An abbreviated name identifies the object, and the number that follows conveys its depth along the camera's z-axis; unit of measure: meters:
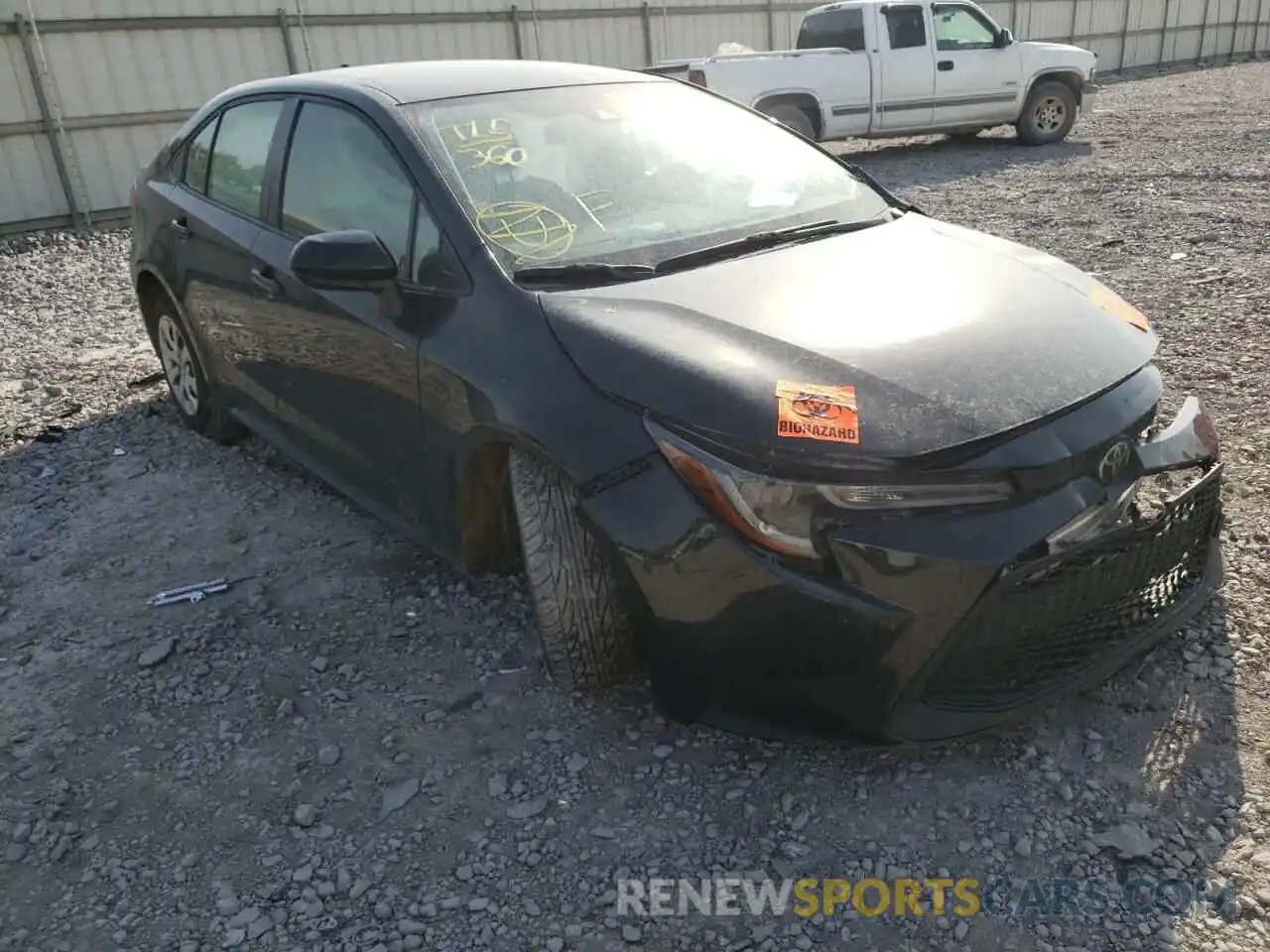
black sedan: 2.19
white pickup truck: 11.72
